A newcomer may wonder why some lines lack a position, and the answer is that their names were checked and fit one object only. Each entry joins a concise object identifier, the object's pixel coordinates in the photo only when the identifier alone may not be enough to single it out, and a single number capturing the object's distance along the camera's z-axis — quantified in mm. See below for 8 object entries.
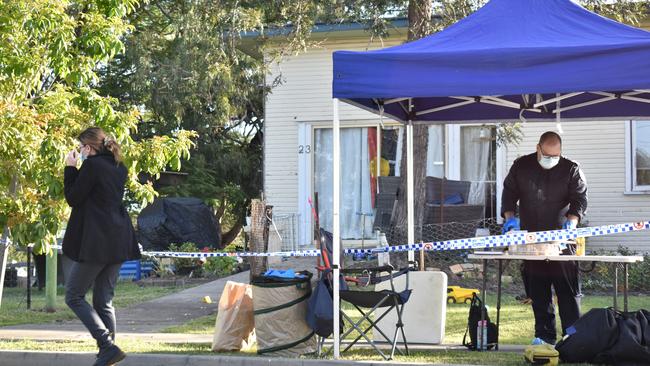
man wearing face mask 16656
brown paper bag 17031
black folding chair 15742
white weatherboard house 33937
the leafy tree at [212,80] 27734
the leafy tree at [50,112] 18344
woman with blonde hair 14648
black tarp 38875
